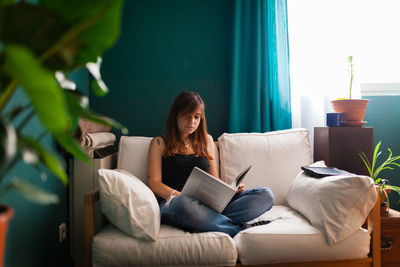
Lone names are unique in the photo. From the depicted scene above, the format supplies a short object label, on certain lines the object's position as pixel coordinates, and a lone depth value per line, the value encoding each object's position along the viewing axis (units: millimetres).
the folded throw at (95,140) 1790
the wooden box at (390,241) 1738
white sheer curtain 2498
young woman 1563
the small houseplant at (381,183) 1823
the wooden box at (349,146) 2098
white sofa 1438
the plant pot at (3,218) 618
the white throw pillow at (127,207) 1440
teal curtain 2428
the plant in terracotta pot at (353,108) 2170
